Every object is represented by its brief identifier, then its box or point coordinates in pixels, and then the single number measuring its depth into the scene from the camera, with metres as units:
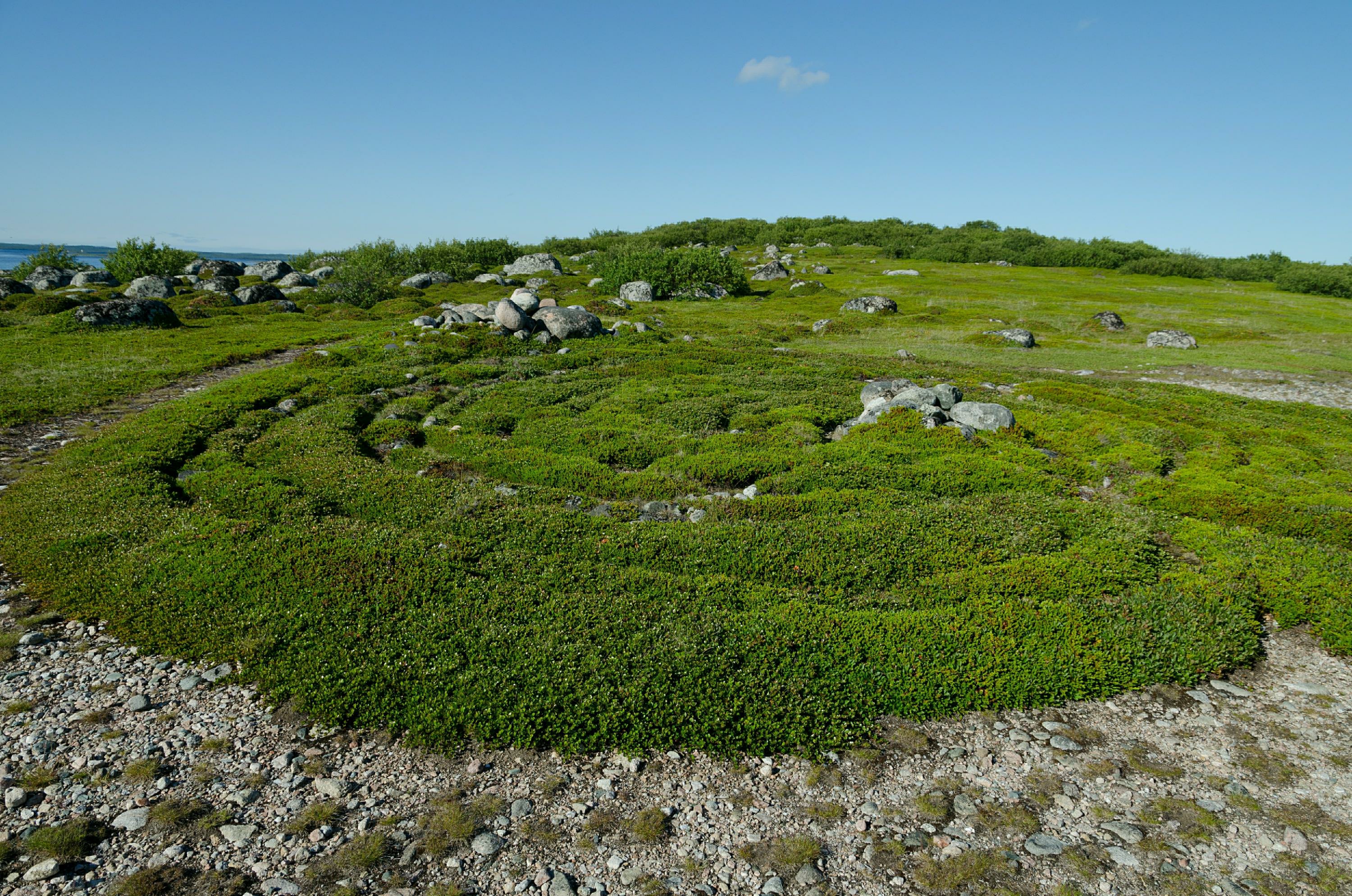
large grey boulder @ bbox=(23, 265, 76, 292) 63.22
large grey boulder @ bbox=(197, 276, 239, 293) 63.28
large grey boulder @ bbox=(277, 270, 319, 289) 73.38
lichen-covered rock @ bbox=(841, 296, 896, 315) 61.47
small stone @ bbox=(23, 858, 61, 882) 6.56
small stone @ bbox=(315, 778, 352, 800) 7.89
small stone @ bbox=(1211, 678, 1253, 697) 10.30
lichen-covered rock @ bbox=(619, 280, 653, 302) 66.69
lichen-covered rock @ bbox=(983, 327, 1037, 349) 47.09
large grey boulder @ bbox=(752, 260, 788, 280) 90.50
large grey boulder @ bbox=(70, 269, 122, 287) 68.44
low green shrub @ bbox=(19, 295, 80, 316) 45.50
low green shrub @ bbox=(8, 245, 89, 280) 72.06
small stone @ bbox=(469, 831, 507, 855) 7.18
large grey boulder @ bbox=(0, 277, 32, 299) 53.78
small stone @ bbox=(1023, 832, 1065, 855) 7.40
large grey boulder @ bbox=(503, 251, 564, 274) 88.12
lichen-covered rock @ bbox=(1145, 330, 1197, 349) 47.91
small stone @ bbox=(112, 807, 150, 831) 7.21
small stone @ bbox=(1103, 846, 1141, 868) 7.24
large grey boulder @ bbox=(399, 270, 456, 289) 73.88
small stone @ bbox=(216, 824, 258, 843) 7.16
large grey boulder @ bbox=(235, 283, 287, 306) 59.31
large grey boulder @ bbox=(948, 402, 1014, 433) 22.06
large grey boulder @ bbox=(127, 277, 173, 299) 59.88
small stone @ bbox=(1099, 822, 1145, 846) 7.56
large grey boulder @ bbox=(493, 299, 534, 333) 38.84
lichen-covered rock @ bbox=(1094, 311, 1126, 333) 54.09
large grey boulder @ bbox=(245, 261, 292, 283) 79.69
